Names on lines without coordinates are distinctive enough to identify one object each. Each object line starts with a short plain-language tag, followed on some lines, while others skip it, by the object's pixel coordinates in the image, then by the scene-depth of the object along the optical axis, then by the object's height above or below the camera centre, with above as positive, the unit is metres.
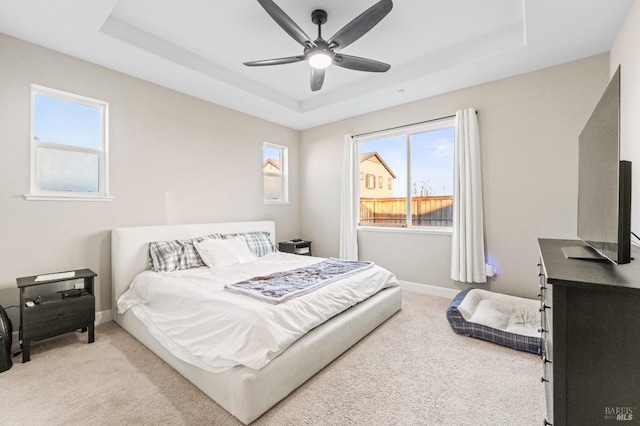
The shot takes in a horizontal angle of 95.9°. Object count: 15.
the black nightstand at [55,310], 2.30 -0.82
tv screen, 1.09 +0.12
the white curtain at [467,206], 3.49 +0.07
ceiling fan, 2.03 +1.38
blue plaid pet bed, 2.44 -1.03
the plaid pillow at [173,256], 3.09 -0.48
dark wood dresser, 0.95 -0.47
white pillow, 3.30 -0.47
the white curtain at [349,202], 4.66 +0.16
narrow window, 4.97 +0.70
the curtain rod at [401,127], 3.86 +1.25
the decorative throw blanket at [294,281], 2.16 -0.61
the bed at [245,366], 1.67 -0.98
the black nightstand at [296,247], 4.81 -0.59
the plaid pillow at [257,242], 3.92 -0.42
